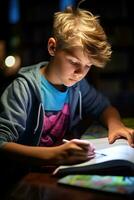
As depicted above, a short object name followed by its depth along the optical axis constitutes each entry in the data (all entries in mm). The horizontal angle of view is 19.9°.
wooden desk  771
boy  876
